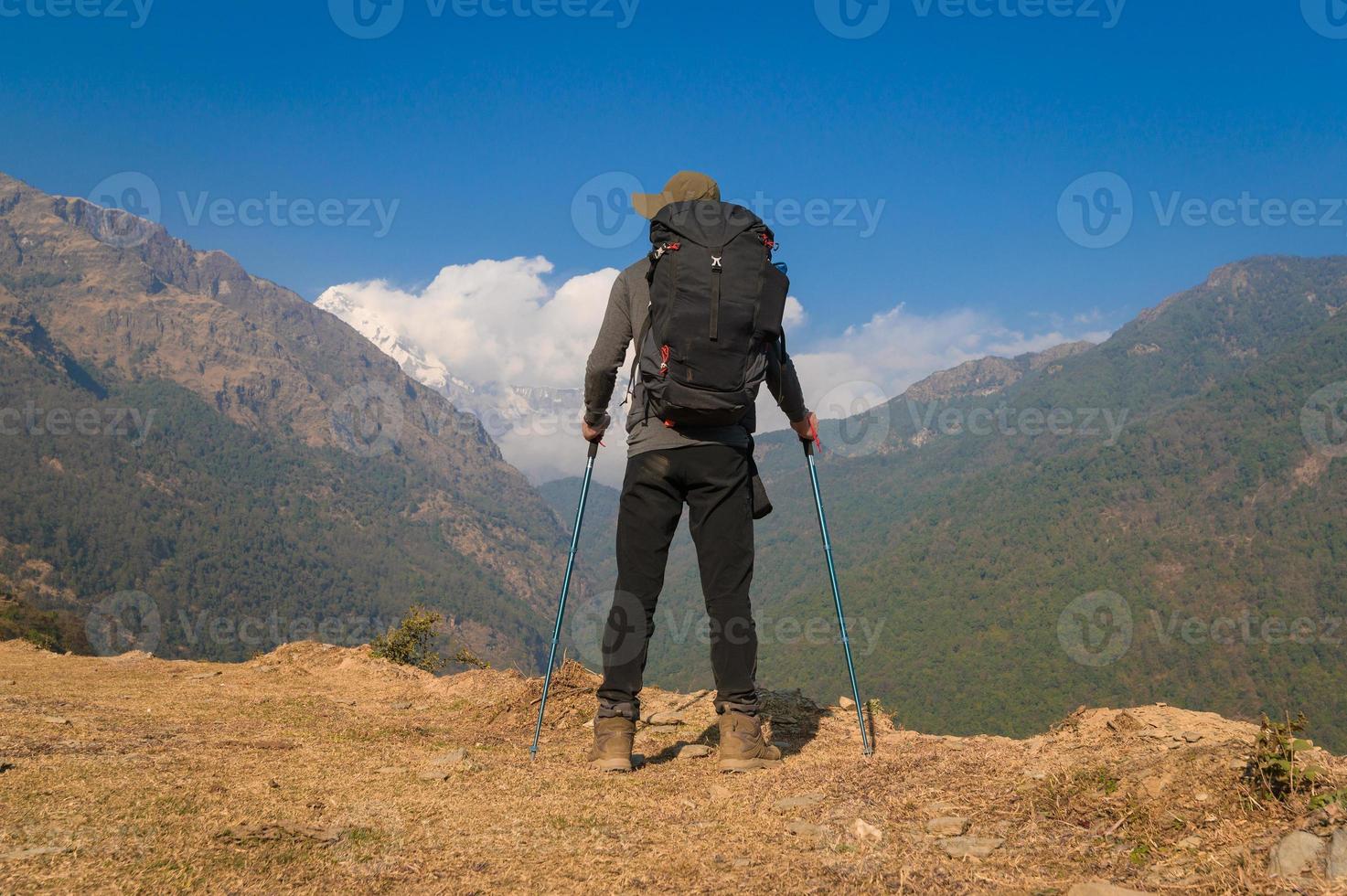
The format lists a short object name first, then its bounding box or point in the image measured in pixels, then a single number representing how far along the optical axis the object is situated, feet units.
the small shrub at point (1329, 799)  9.62
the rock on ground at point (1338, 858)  8.52
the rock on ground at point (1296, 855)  8.81
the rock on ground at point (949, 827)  12.12
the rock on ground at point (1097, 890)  9.12
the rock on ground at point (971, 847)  11.28
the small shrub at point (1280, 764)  10.28
